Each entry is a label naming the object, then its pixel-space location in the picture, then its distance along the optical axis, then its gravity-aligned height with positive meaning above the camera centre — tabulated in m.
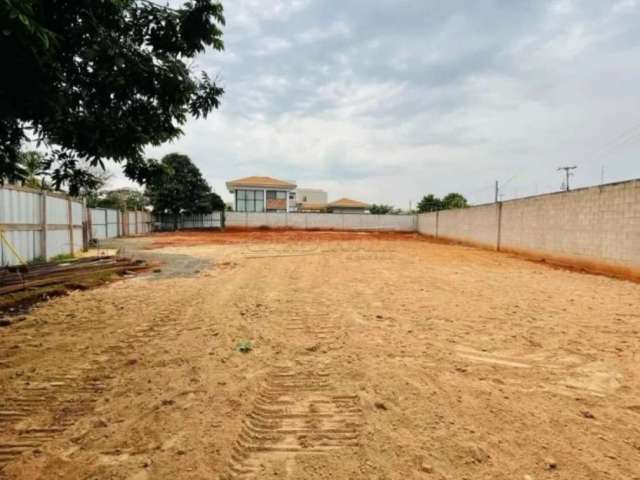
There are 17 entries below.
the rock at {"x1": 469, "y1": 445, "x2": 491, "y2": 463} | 1.94 -1.26
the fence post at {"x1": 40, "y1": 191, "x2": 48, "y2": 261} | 9.28 -0.30
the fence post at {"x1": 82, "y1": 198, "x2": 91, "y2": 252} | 13.01 -0.57
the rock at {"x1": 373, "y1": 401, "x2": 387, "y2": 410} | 2.47 -1.27
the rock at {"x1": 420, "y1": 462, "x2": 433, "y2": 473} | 1.85 -1.26
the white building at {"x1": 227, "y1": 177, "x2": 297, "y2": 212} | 39.94 +2.77
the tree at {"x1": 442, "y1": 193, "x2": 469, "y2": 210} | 37.69 +2.28
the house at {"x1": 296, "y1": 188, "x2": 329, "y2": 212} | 56.16 +3.58
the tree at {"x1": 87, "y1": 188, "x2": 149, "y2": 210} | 30.67 +1.56
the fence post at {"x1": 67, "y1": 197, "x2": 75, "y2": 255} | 11.41 -0.26
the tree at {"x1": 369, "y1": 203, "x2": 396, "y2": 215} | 50.41 +1.65
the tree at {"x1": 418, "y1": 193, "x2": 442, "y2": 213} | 40.34 +2.12
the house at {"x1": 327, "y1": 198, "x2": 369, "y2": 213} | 51.59 +1.99
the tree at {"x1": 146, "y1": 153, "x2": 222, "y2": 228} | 30.75 +2.05
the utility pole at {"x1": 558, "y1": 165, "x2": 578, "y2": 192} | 23.16 +3.55
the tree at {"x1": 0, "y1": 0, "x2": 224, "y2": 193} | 2.64 +1.12
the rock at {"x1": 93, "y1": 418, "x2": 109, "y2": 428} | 2.27 -1.31
